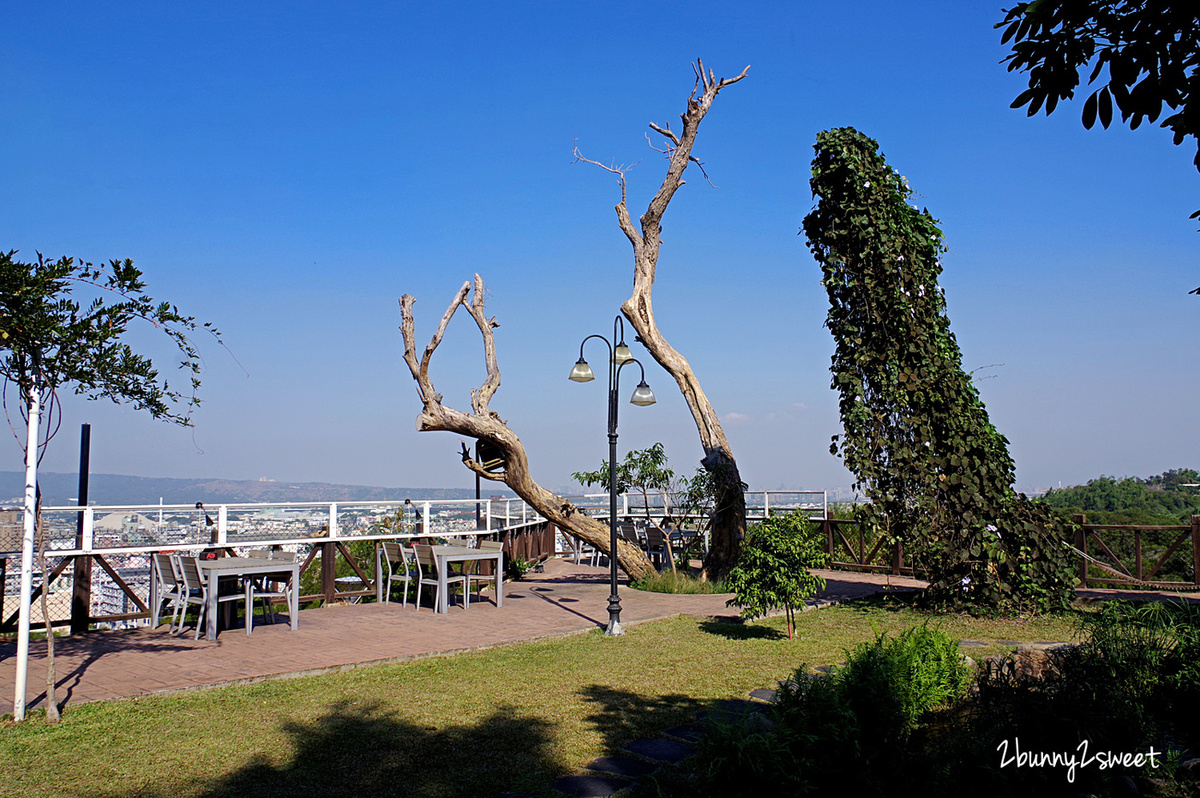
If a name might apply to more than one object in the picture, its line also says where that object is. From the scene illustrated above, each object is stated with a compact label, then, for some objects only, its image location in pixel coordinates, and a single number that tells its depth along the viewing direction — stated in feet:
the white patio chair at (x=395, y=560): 33.99
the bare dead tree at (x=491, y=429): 39.47
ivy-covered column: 28.58
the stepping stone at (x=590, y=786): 12.23
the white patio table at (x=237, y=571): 26.13
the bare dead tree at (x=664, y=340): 40.34
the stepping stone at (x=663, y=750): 13.98
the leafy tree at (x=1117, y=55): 8.42
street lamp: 28.12
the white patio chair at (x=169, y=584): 27.37
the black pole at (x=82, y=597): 28.73
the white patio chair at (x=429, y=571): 32.94
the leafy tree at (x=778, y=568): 24.89
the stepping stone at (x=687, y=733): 15.01
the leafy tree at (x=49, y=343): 16.28
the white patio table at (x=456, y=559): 32.45
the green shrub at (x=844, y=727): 10.92
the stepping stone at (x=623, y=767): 13.20
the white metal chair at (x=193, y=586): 26.53
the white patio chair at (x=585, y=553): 54.24
